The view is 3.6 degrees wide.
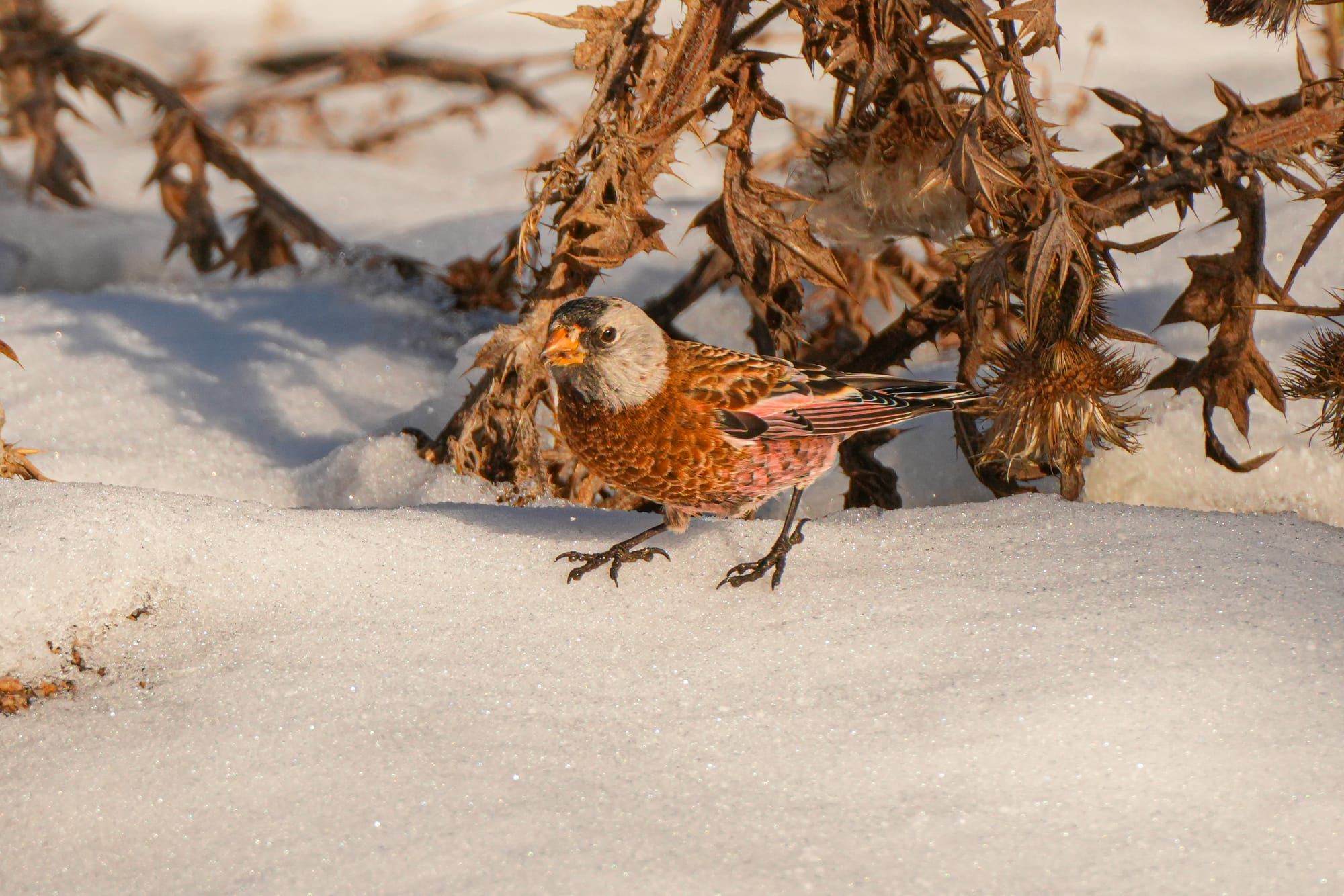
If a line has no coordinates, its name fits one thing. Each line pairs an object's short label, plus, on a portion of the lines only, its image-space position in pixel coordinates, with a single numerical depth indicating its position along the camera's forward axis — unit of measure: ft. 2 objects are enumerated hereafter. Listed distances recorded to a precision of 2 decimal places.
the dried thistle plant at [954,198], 24.55
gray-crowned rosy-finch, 24.58
